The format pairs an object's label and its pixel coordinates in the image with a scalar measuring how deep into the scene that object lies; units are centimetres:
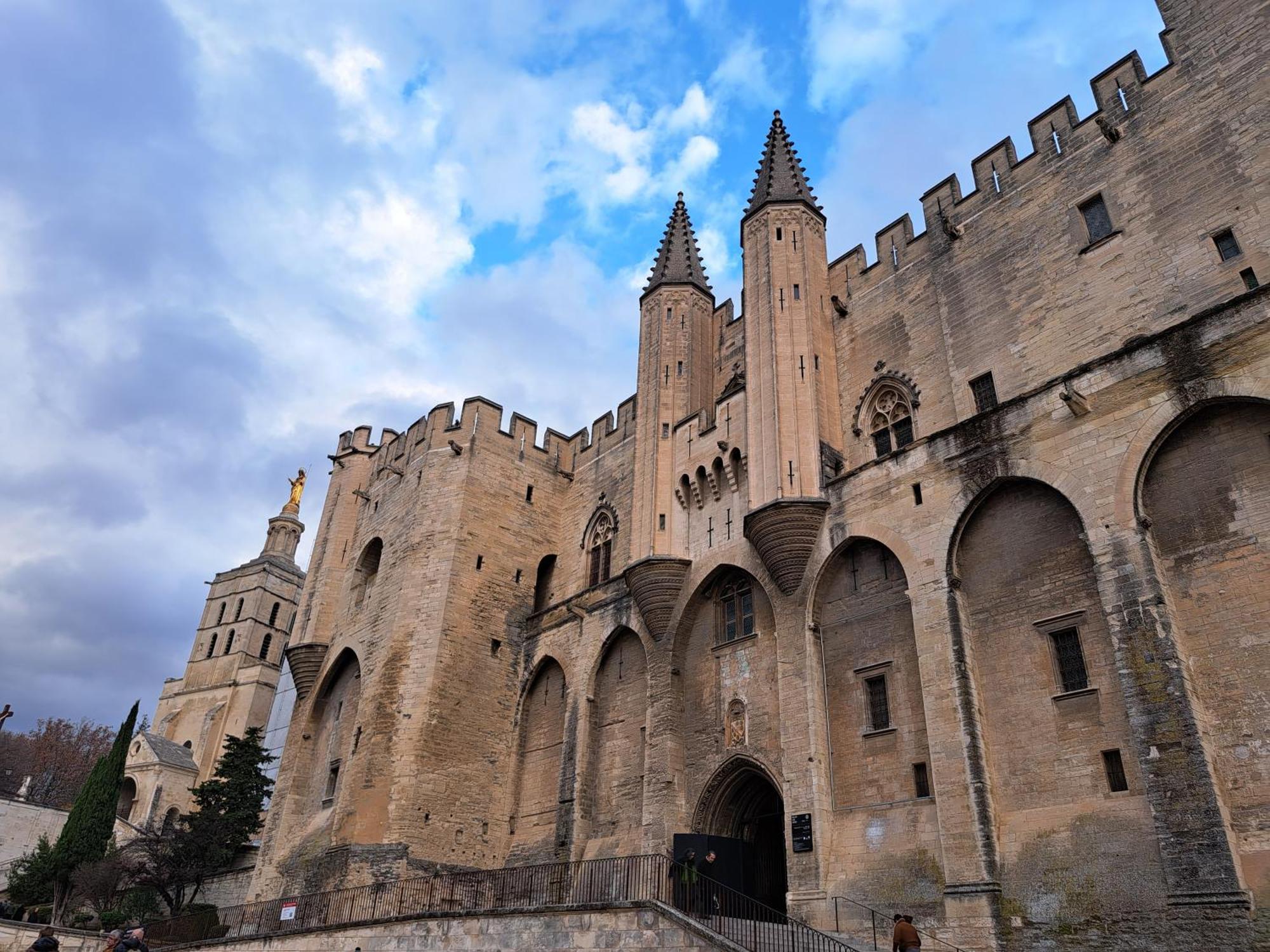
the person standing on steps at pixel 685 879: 1461
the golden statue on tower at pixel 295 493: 6494
